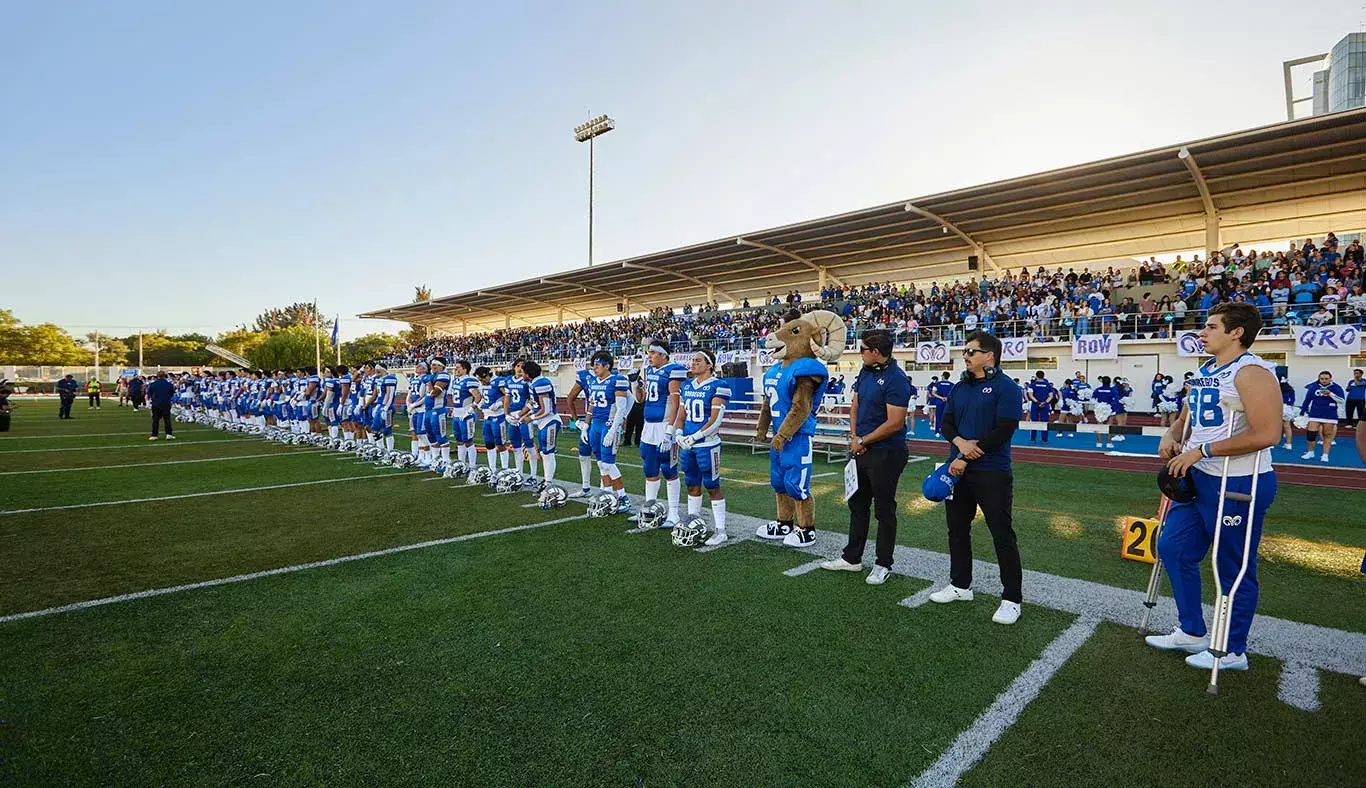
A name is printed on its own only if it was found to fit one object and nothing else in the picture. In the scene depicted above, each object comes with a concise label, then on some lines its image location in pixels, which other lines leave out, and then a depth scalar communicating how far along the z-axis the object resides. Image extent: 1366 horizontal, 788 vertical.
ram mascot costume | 6.21
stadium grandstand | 19.89
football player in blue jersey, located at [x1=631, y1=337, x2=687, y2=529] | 7.50
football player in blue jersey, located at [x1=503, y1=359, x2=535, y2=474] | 10.17
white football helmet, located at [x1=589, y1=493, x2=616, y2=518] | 8.38
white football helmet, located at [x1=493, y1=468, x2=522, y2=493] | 10.23
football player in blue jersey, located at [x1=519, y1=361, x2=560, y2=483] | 9.80
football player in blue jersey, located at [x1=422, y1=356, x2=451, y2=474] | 12.12
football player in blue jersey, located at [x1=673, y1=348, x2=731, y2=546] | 7.02
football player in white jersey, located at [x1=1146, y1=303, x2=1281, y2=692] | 3.63
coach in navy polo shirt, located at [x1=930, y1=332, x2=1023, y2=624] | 4.62
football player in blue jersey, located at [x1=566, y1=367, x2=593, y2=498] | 9.15
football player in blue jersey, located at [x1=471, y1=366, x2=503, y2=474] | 10.85
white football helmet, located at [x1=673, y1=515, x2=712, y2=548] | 6.78
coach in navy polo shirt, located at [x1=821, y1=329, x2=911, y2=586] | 5.49
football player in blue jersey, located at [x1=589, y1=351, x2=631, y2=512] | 8.68
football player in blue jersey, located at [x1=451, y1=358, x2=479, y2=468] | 11.46
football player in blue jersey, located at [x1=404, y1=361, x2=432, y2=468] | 12.34
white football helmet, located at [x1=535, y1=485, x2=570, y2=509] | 8.83
